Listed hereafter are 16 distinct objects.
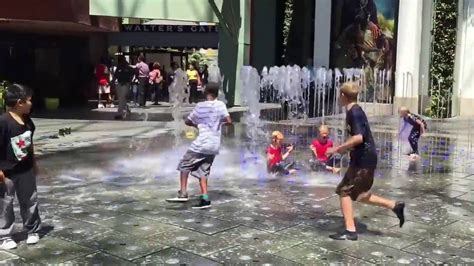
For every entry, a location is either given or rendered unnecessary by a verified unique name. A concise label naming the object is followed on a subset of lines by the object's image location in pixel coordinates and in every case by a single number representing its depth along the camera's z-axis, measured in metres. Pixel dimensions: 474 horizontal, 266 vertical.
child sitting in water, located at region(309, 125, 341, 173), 8.78
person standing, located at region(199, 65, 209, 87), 26.43
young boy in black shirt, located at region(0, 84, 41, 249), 5.14
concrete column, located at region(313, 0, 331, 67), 20.31
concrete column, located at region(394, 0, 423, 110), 18.19
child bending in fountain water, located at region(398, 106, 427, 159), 10.25
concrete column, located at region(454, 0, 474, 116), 18.28
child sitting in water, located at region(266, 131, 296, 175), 8.53
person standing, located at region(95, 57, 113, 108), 20.48
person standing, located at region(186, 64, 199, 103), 22.72
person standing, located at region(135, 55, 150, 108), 21.75
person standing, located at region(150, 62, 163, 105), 22.62
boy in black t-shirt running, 5.41
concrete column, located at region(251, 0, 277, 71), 24.80
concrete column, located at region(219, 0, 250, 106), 19.27
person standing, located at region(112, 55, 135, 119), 16.02
